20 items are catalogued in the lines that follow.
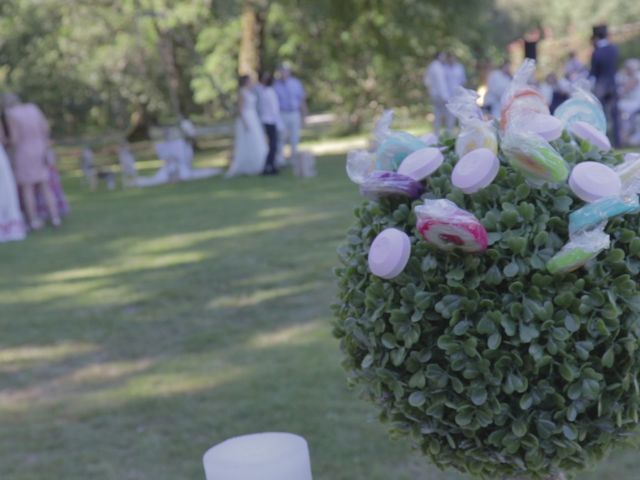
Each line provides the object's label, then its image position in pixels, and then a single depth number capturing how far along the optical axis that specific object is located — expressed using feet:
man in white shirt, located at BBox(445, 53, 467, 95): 63.38
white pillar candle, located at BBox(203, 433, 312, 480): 8.18
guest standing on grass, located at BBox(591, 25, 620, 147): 47.39
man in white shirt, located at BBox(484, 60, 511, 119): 53.91
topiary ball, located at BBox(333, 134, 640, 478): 7.36
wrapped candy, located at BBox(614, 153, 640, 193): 7.73
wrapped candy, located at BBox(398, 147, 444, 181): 8.05
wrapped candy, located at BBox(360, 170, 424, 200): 8.04
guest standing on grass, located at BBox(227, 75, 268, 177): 57.06
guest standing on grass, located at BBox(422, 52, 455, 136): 60.08
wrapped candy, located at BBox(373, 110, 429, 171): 8.64
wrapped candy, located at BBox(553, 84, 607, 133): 9.12
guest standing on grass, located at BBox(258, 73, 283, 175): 54.39
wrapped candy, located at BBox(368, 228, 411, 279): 7.59
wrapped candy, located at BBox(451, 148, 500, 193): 7.55
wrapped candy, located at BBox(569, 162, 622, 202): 7.53
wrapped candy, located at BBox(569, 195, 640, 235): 7.38
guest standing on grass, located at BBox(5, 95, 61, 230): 40.75
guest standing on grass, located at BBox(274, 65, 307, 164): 57.06
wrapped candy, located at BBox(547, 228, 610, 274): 7.09
